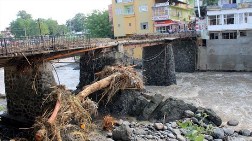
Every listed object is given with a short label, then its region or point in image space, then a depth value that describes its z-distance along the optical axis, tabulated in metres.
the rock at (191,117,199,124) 13.08
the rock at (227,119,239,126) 15.02
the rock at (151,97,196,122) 13.75
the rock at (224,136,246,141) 12.27
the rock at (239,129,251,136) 13.36
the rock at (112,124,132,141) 10.51
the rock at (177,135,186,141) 10.99
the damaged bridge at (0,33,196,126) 11.29
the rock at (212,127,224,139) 12.16
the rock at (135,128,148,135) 11.20
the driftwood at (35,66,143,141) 10.02
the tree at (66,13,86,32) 77.32
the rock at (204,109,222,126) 13.90
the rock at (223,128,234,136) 12.96
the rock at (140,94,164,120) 13.98
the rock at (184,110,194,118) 13.59
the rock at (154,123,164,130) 11.70
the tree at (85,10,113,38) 43.40
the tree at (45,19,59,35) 61.30
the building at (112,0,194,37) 35.92
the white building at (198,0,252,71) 29.29
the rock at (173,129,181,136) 11.46
